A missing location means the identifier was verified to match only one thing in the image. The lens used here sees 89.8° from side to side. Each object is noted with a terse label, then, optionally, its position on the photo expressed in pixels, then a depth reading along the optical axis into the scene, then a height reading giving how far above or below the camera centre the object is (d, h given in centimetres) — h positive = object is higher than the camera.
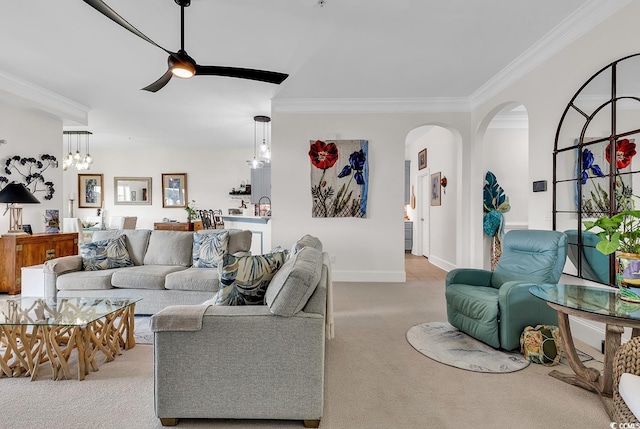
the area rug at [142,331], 274 -108
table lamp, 402 +16
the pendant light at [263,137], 592 +171
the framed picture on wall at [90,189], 859 +63
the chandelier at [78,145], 636 +147
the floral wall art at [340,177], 489 +53
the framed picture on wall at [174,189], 853 +62
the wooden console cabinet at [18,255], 419 -57
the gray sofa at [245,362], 162 -76
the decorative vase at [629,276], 182 -38
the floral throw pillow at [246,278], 188 -40
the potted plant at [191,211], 807 +3
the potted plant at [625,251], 183 -24
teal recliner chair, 245 -68
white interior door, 717 +8
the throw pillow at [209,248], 351 -41
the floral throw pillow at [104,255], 347 -47
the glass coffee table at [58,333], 209 -83
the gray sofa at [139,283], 317 -71
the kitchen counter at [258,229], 507 -28
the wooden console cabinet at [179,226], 793 -34
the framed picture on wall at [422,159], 714 +120
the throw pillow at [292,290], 161 -40
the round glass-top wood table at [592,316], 166 -55
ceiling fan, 251 +116
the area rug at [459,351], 232 -111
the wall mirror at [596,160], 243 +43
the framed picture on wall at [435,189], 636 +45
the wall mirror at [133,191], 855 +57
